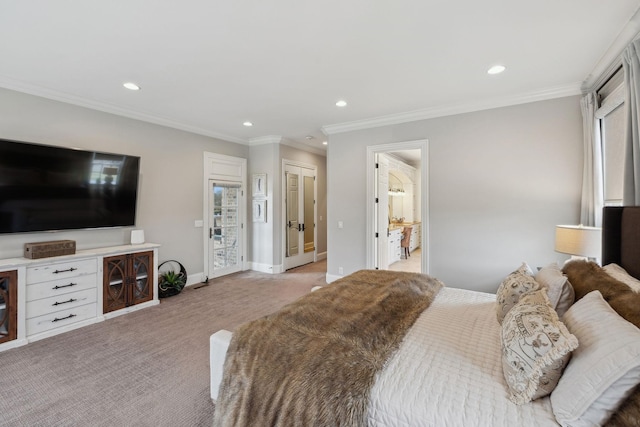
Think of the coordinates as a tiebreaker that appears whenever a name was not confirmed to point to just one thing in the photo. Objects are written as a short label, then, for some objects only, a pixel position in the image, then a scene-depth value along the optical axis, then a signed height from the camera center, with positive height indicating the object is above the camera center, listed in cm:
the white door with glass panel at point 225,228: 530 -20
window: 253 +81
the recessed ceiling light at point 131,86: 314 +153
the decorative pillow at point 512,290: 175 -48
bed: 102 -71
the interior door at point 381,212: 452 +9
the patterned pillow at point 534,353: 111 -57
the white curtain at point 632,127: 204 +68
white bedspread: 108 -75
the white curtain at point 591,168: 292 +53
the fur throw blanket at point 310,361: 122 -72
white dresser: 282 -83
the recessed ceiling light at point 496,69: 273 +149
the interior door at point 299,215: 605 +6
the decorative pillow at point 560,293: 163 -46
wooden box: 298 -33
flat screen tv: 300 +38
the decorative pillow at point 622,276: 150 -36
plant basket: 425 -95
